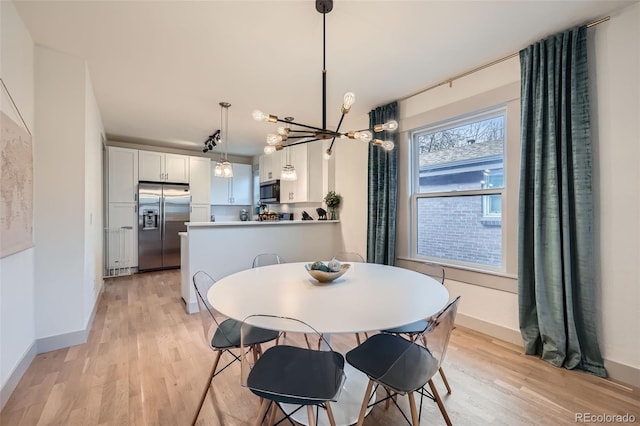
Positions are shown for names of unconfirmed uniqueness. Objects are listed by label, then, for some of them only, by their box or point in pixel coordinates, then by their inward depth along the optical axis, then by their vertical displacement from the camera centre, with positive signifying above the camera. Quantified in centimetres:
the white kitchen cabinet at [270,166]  540 +91
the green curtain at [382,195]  342 +20
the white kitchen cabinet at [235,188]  635 +54
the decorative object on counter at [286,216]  549 -10
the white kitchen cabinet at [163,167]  529 +85
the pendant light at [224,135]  346 +135
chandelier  176 +55
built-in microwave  545 +39
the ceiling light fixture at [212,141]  484 +128
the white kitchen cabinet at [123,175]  499 +65
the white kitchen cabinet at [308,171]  473 +67
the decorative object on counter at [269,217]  479 -10
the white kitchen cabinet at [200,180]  580 +65
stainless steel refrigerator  520 -22
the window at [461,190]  271 +22
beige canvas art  162 +15
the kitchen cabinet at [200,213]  581 -5
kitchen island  329 -44
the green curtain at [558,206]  204 +4
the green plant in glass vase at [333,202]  436 +14
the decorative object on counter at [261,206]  623 +11
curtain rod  200 +136
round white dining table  124 -47
